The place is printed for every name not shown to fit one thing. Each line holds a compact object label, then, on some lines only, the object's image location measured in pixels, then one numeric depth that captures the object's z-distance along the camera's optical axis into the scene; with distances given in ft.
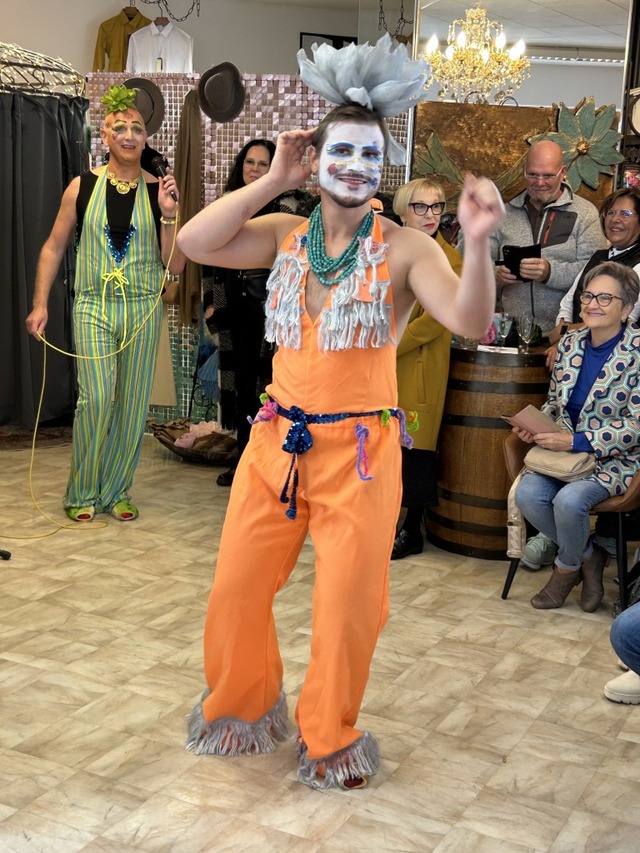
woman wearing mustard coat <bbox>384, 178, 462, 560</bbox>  13.52
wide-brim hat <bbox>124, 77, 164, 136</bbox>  16.52
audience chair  11.84
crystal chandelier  17.07
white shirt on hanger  27.17
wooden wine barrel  13.78
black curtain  19.26
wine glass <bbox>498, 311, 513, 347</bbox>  14.37
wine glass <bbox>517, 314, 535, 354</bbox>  13.97
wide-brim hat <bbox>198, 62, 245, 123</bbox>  16.44
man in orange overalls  7.79
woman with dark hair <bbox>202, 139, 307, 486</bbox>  15.74
